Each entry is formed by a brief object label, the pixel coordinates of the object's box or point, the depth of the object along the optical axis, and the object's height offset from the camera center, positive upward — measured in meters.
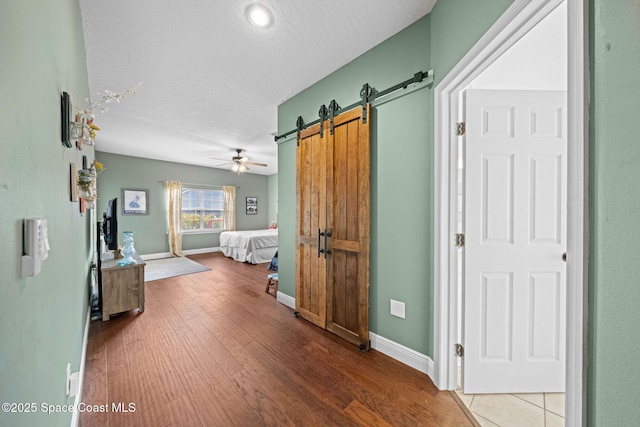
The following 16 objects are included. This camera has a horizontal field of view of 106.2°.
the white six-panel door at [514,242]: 1.56 -0.20
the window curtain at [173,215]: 6.39 -0.10
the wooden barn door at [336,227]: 2.13 -0.16
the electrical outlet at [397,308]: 1.94 -0.80
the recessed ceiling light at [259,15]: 1.65 +1.41
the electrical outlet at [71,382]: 1.14 -0.84
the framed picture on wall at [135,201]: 5.91 +0.25
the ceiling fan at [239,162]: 5.35 +1.11
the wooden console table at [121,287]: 2.71 -0.89
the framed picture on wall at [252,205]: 8.13 +0.20
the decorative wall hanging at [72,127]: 1.10 +0.43
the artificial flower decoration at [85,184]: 1.59 +0.18
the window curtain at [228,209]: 7.47 +0.06
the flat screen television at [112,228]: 2.74 -0.19
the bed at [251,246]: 5.71 -0.86
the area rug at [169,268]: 4.59 -1.21
